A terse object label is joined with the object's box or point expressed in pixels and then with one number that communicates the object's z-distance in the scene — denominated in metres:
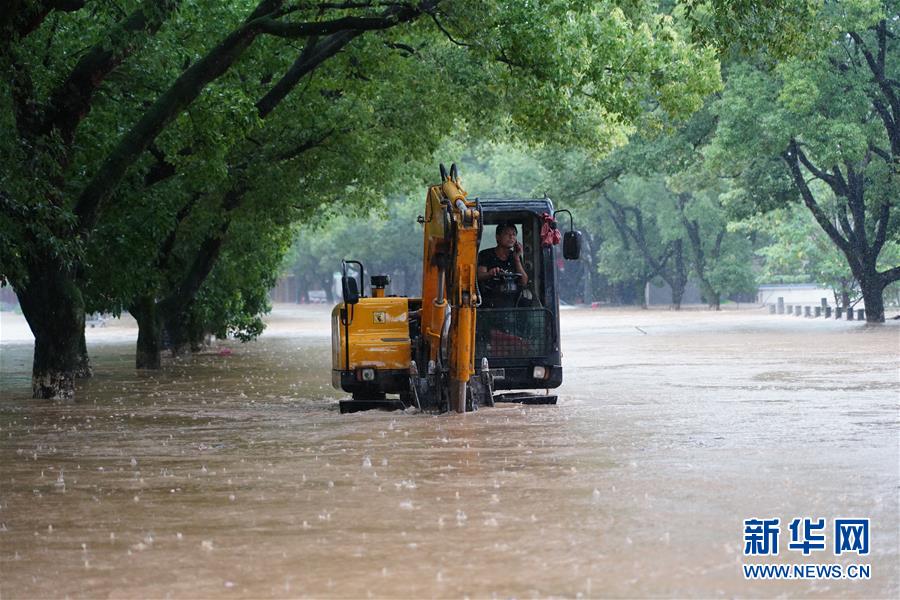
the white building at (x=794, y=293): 81.81
